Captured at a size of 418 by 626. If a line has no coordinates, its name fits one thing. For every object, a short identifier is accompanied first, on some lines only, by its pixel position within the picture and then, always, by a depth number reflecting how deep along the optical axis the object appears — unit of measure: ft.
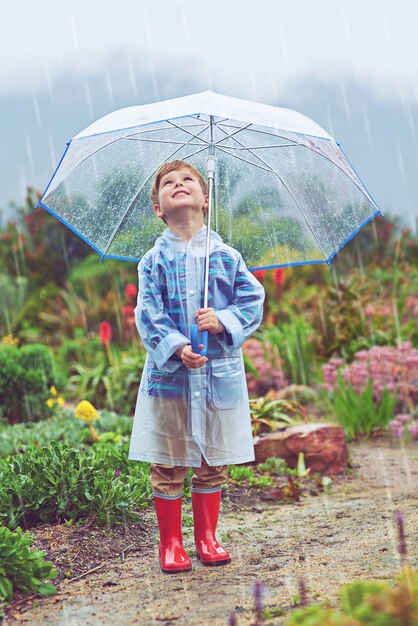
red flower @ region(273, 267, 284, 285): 32.73
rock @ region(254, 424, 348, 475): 19.35
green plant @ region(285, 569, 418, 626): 6.22
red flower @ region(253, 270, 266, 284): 31.89
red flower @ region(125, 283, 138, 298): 30.78
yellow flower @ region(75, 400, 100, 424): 17.95
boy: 11.33
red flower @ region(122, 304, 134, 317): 31.51
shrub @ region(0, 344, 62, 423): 26.50
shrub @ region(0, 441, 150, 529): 13.12
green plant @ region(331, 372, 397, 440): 22.94
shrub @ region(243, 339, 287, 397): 27.53
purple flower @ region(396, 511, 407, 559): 7.37
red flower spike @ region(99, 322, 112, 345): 27.81
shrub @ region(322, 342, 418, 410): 24.35
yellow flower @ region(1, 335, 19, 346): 32.48
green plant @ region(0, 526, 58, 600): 10.18
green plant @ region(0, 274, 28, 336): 45.78
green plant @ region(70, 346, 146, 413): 27.37
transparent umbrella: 12.85
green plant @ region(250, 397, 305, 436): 20.35
